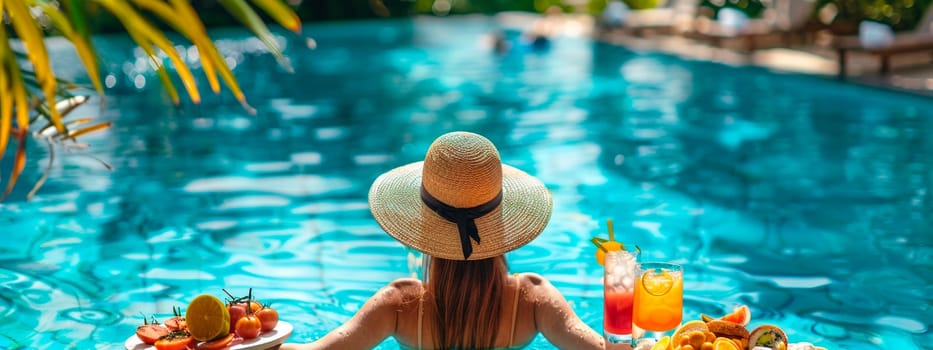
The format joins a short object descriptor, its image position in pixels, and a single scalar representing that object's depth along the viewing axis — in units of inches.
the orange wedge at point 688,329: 101.6
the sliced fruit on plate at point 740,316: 111.2
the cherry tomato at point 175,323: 108.5
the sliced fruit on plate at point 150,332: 105.2
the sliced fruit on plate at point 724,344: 99.1
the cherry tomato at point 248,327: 106.0
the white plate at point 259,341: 104.6
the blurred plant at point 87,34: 67.5
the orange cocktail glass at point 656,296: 112.2
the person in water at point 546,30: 638.5
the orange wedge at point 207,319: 103.3
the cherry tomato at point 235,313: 108.2
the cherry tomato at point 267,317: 107.4
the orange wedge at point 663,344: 103.2
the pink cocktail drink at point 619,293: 115.6
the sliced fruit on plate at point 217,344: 103.7
